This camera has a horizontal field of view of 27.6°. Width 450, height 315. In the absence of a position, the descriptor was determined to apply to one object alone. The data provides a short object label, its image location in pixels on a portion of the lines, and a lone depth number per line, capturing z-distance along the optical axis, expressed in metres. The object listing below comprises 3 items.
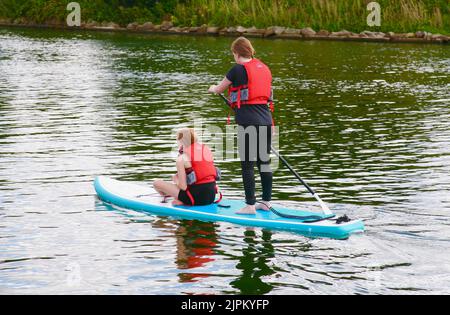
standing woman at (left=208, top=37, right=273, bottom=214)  11.29
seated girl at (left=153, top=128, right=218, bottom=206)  11.85
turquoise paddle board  11.09
